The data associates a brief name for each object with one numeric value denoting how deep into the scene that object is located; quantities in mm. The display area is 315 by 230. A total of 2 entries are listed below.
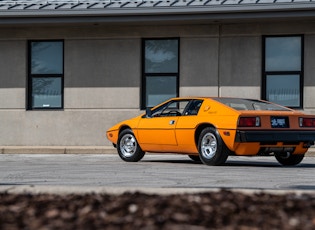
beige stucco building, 19359
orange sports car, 13172
